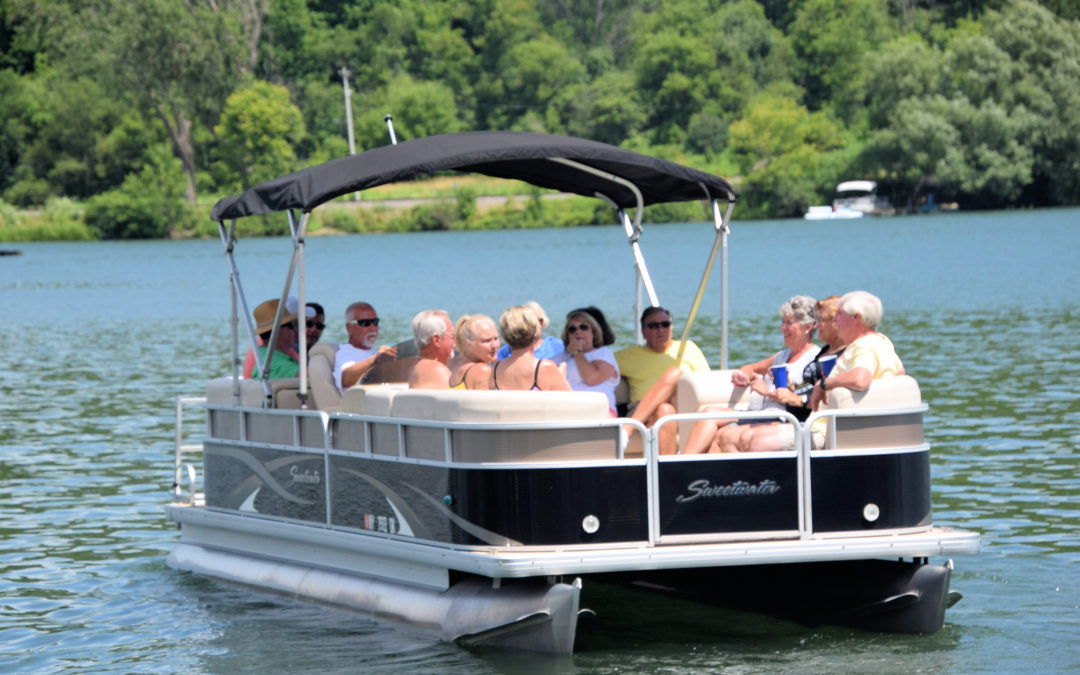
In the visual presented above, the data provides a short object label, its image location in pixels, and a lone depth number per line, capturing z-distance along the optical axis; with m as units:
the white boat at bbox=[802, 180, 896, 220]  168.75
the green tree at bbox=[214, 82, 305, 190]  187.25
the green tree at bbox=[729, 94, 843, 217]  178.62
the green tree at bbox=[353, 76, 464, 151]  198.50
